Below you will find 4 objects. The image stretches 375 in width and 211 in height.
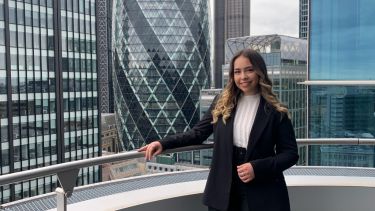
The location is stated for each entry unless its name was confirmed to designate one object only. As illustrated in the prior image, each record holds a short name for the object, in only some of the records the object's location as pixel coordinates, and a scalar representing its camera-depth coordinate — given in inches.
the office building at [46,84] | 1019.3
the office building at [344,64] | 693.9
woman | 54.4
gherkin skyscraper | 1888.5
